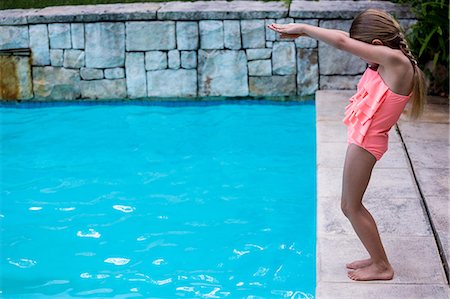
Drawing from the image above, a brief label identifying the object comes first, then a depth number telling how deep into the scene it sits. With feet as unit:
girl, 10.66
